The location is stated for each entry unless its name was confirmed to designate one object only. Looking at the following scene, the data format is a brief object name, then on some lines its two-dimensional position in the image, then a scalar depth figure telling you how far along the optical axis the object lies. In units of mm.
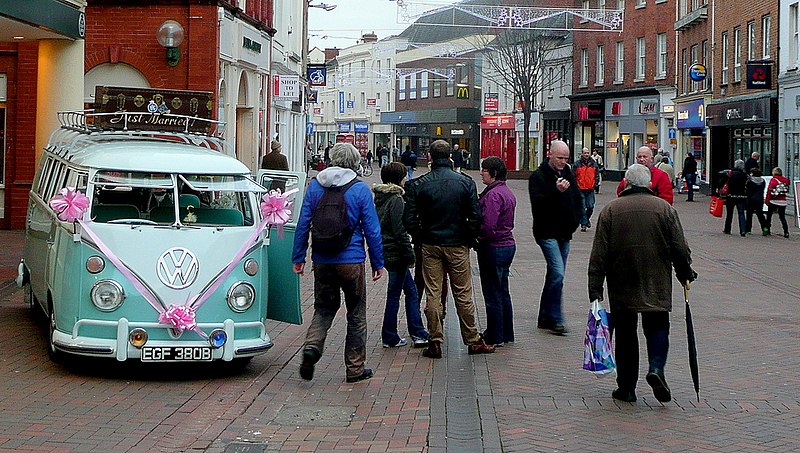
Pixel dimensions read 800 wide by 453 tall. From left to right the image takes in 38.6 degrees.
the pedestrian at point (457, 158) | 50053
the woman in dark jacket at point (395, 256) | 10398
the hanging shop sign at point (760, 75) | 35656
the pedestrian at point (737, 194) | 25391
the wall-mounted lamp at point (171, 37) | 23328
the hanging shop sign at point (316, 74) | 49572
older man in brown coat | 8211
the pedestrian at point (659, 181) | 13449
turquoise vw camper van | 8750
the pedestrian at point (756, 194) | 25016
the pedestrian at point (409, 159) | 34281
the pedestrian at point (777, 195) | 24844
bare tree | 60656
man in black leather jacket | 9898
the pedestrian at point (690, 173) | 40000
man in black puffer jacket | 11367
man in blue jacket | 8977
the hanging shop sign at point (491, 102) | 71250
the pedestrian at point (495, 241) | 10477
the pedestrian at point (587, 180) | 27406
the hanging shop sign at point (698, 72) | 42906
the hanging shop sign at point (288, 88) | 33406
